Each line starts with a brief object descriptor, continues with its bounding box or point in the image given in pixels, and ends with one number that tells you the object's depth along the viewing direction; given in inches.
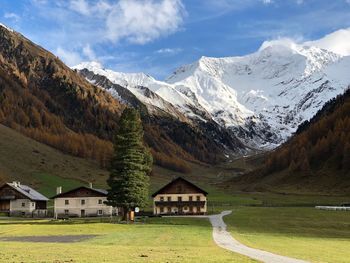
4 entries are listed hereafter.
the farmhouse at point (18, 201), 5723.4
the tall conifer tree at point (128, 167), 3858.3
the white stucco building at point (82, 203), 5546.3
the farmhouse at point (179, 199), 5413.4
